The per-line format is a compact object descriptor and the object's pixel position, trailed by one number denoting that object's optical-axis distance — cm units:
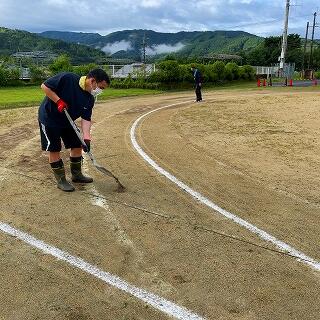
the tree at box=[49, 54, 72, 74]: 2696
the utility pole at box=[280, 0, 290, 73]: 3722
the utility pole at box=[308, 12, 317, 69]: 5888
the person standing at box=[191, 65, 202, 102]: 1648
